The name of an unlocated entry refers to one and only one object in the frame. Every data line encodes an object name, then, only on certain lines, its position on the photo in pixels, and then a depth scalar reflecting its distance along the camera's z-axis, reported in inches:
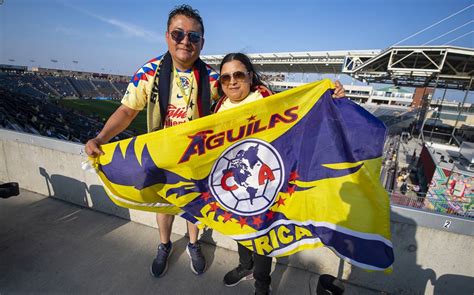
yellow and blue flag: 66.2
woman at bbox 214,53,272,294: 70.7
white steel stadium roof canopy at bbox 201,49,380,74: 1889.5
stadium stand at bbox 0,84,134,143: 647.2
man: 75.2
